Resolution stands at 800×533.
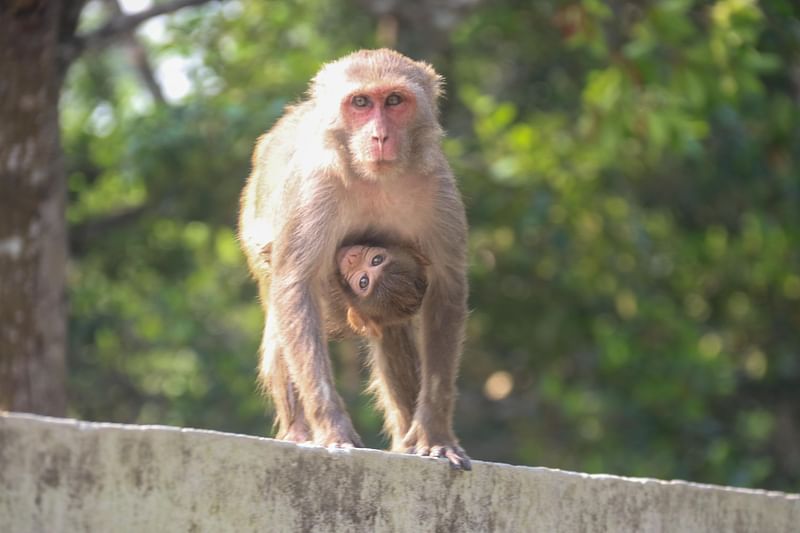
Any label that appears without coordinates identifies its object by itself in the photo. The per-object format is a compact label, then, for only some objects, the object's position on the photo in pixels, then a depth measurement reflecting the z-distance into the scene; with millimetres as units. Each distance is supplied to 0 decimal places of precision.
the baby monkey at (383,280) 10461
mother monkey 10180
